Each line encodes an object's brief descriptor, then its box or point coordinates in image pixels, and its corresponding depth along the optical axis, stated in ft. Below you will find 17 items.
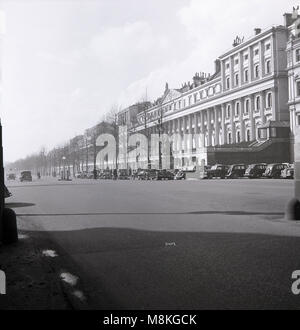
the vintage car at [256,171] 153.69
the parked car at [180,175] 186.49
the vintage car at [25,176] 261.85
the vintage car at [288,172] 131.64
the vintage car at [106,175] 258.49
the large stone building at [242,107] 212.84
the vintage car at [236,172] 165.17
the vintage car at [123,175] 234.93
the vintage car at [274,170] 144.87
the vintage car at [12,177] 359.66
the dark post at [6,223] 29.55
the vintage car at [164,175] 183.52
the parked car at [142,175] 196.81
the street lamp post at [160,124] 232.04
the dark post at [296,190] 37.58
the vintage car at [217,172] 172.13
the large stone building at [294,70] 200.03
